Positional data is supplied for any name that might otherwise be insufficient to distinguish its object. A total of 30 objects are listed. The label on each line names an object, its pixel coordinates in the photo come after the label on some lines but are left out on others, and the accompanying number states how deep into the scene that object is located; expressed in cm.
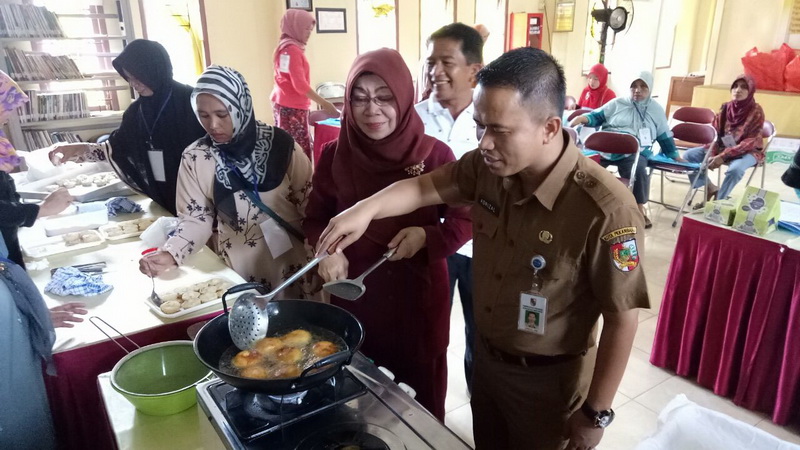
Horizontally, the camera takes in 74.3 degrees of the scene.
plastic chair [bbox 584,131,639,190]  405
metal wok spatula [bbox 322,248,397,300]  121
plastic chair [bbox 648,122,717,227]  448
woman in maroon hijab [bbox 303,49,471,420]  141
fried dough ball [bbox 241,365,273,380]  97
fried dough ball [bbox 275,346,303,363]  104
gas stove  91
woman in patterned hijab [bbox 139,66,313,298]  167
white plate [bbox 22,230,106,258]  194
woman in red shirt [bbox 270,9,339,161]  487
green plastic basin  122
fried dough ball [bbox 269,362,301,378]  98
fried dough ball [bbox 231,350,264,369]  103
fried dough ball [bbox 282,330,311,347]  111
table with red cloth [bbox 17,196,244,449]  139
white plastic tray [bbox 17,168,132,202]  253
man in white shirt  207
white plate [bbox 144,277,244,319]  148
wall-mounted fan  677
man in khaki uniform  98
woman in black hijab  219
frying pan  89
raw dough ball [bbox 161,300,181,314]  148
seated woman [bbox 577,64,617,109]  543
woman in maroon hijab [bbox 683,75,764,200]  427
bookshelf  421
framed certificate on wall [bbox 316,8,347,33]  590
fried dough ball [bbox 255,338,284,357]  107
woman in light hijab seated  440
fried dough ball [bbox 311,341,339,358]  106
